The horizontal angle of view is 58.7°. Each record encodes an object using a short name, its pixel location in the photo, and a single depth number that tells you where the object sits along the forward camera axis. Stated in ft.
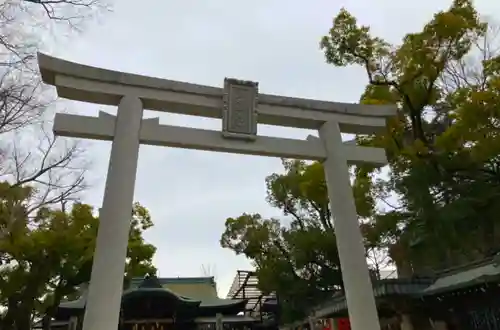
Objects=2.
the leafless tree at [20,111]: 16.70
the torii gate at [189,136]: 16.97
